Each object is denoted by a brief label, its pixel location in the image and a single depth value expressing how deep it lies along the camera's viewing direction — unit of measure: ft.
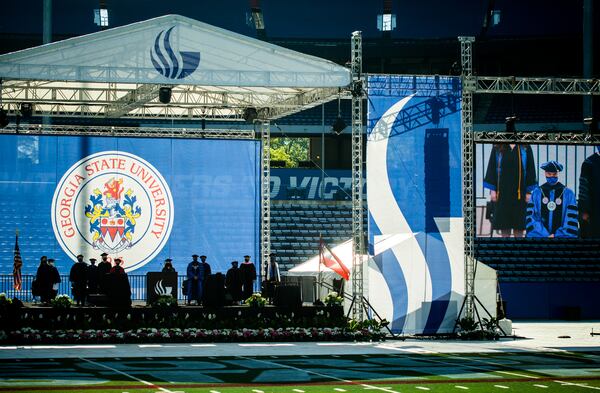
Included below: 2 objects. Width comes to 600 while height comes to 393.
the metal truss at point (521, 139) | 105.09
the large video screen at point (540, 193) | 111.96
